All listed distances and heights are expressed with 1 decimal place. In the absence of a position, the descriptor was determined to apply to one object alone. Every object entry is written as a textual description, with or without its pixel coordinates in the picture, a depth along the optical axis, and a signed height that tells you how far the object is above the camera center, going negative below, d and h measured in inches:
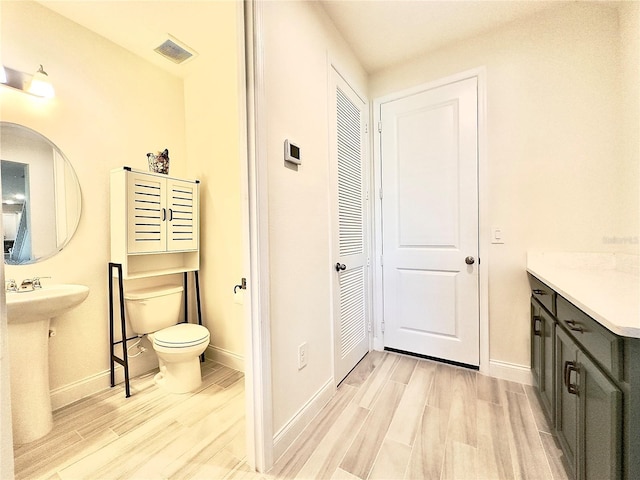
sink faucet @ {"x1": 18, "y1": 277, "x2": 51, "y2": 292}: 62.3 -10.6
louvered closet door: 76.5 +1.9
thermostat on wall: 56.1 +18.0
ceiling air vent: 81.6 +59.4
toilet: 73.4 -27.6
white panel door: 82.9 +4.5
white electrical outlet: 59.8 -26.7
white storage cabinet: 76.4 +4.8
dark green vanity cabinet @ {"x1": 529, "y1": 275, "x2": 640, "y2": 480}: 29.3 -21.2
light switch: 78.8 +0.0
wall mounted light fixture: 64.5 +38.5
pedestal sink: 56.3 -25.8
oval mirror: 65.7 +11.3
